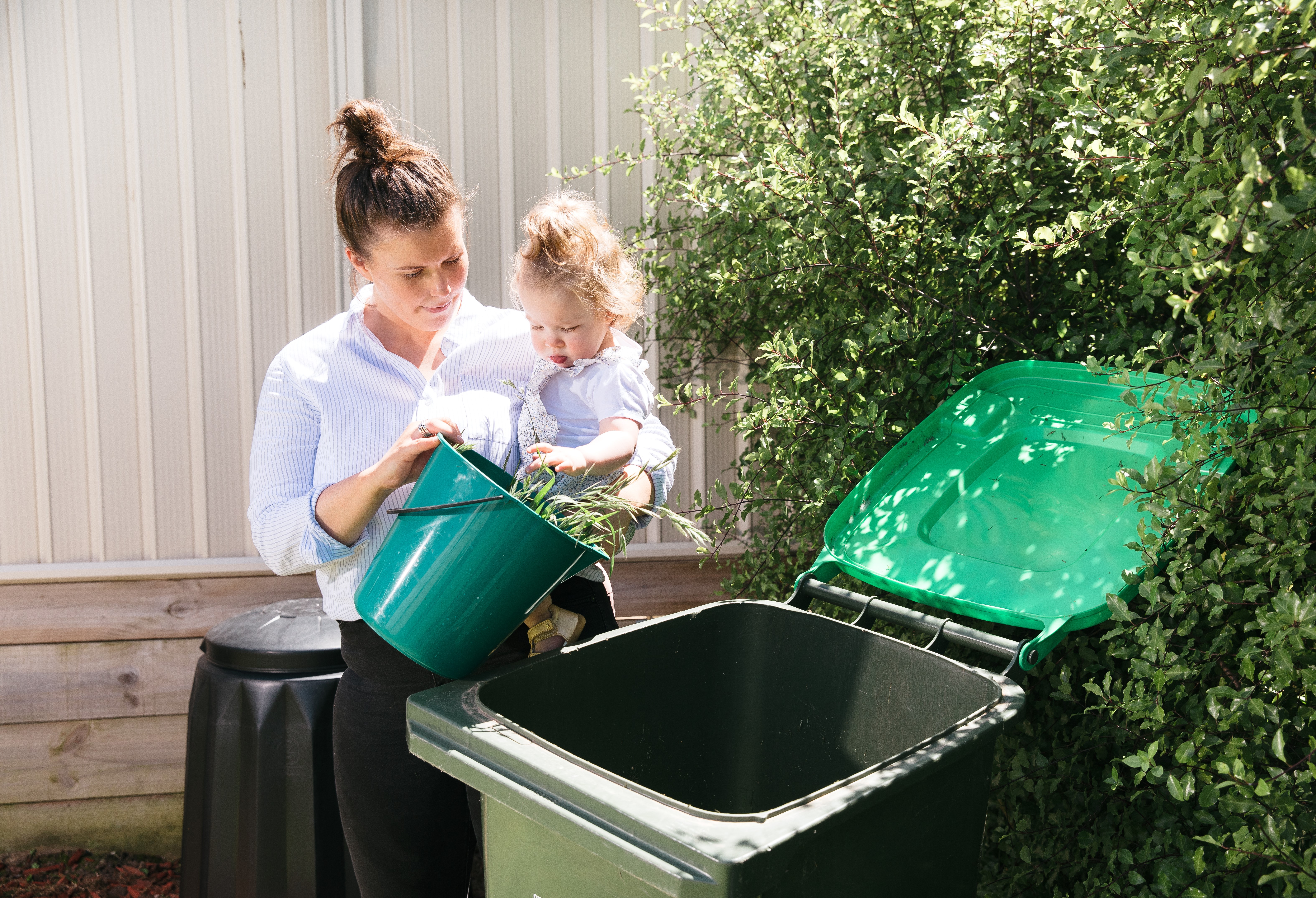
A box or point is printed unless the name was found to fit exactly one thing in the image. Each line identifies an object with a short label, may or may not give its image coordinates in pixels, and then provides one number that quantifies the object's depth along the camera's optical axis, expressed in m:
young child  1.55
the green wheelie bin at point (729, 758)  0.95
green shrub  1.04
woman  1.44
